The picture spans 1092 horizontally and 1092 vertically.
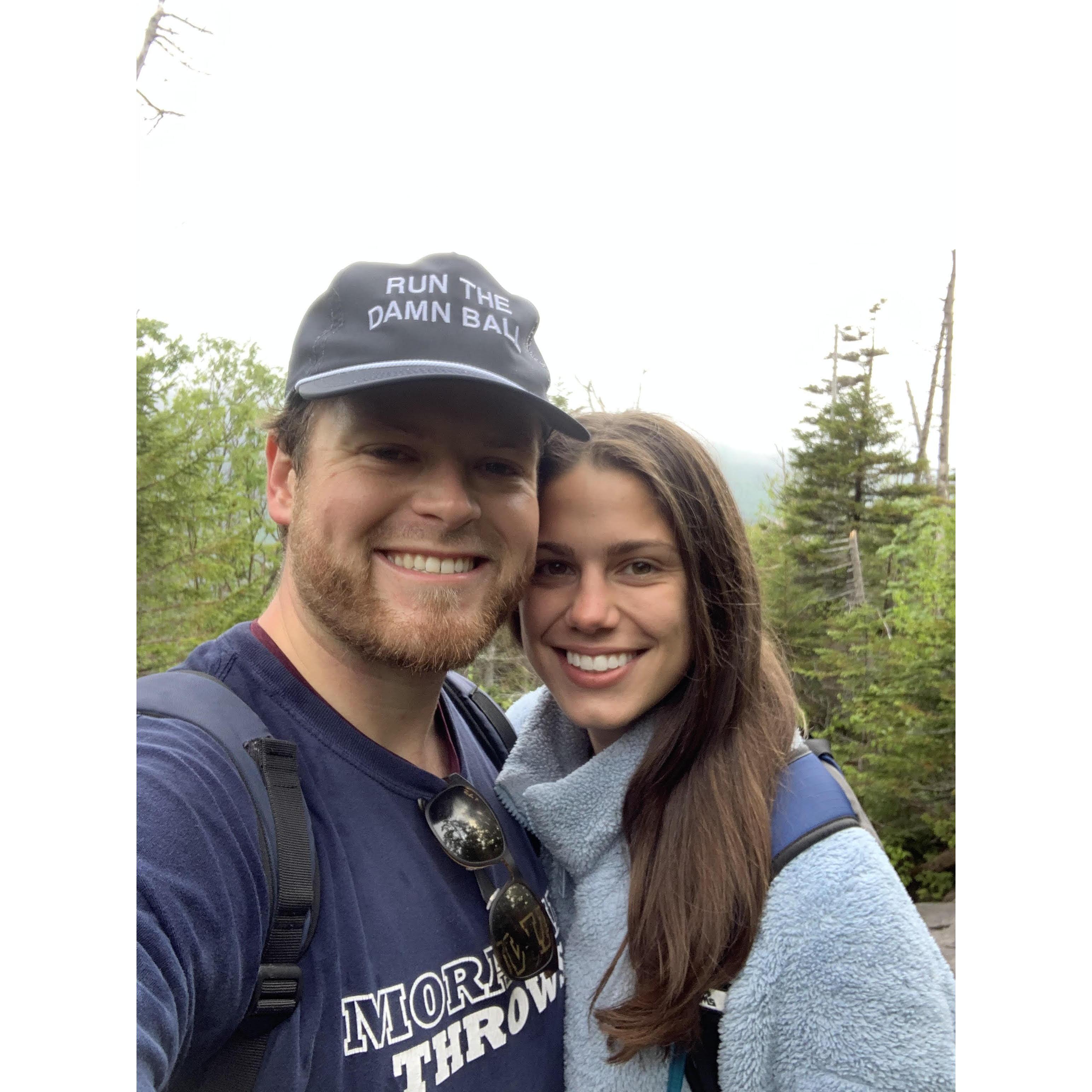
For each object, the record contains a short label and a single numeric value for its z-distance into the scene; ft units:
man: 1.26
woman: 1.53
